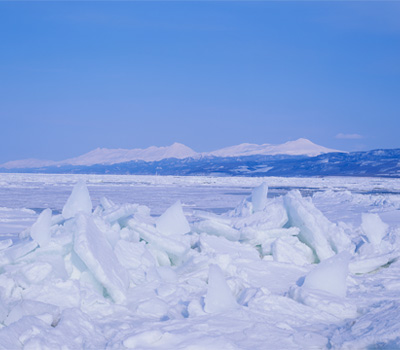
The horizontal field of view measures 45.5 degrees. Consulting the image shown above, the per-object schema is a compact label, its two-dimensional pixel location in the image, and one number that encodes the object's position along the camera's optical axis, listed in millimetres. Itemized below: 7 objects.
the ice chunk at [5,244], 4664
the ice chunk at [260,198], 6750
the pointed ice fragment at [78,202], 5426
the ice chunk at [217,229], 5703
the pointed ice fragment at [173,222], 5398
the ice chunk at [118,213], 5188
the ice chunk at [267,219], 5926
